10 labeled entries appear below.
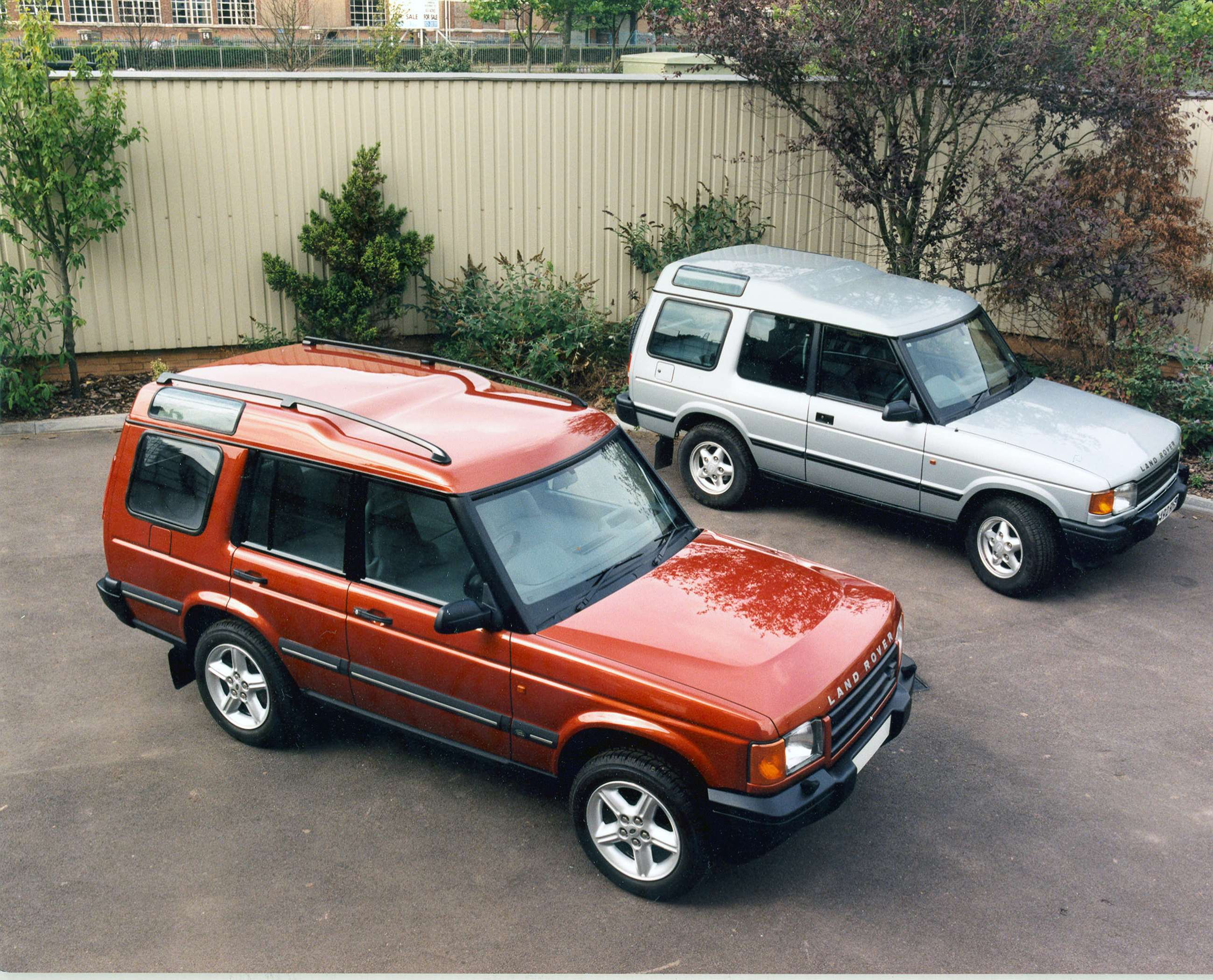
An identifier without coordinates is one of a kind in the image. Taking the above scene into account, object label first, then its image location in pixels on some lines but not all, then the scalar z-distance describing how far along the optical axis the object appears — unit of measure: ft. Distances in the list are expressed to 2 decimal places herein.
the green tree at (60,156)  34.68
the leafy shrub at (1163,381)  33.96
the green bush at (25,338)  35.99
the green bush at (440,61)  126.72
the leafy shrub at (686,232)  43.80
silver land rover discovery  25.71
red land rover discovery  15.51
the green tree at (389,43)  112.37
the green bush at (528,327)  39.73
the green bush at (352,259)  39.86
